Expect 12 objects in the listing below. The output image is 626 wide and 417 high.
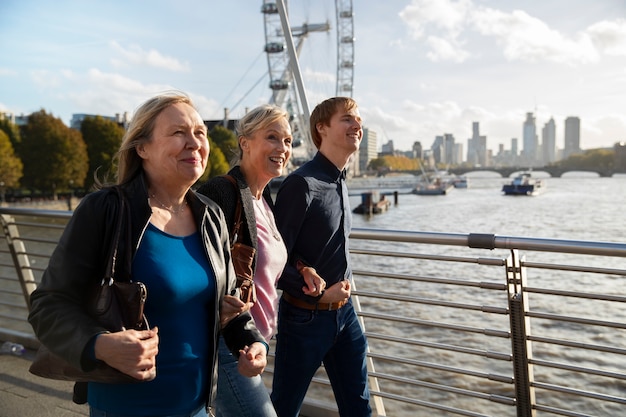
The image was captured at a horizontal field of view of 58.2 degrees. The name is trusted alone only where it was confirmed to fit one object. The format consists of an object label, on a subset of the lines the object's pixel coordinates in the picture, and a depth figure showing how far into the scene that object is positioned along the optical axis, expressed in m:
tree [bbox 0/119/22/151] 42.05
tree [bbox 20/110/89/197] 39.03
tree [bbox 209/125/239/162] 54.52
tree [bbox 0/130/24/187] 36.44
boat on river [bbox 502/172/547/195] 68.25
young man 2.21
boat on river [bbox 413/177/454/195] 74.31
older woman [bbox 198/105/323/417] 1.84
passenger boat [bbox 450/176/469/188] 92.19
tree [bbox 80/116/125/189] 42.94
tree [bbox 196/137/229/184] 48.96
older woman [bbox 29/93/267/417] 1.34
